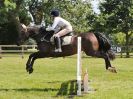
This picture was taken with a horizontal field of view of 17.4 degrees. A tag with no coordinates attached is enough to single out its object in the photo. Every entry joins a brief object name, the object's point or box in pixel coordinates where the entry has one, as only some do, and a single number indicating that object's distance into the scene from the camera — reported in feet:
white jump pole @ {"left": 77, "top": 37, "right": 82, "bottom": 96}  36.74
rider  43.70
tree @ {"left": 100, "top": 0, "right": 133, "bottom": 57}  177.88
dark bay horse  45.88
